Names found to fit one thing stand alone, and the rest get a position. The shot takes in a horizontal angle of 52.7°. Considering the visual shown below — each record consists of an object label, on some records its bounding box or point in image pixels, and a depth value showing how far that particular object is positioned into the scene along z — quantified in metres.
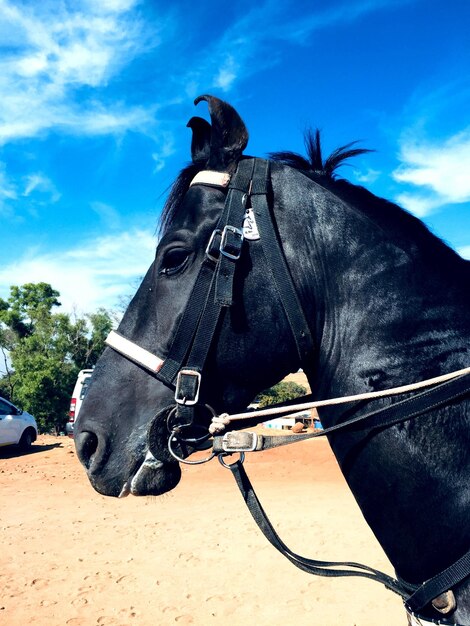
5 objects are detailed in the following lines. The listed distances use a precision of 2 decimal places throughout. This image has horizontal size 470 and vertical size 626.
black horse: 1.43
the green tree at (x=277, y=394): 19.36
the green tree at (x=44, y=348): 18.38
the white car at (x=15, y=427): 13.31
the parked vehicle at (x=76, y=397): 14.78
